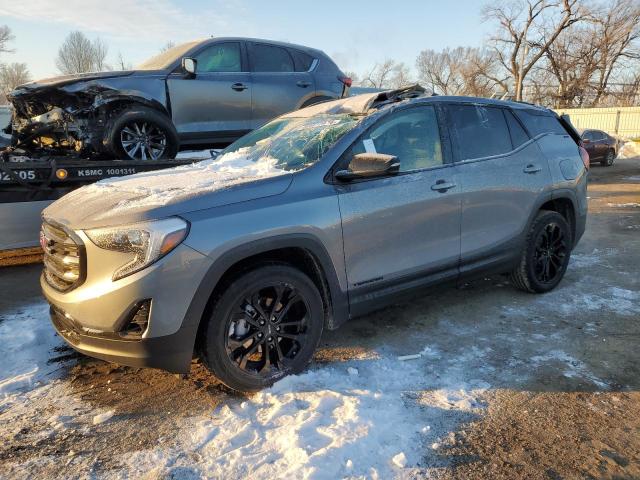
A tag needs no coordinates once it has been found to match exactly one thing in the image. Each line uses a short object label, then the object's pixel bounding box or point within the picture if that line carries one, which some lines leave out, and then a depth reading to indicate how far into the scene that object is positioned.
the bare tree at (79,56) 57.53
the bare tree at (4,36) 54.94
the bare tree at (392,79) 69.81
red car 19.98
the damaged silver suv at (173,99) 5.53
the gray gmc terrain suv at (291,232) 2.66
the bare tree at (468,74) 56.47
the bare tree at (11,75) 61.34
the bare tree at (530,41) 45.72
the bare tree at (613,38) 45.72
